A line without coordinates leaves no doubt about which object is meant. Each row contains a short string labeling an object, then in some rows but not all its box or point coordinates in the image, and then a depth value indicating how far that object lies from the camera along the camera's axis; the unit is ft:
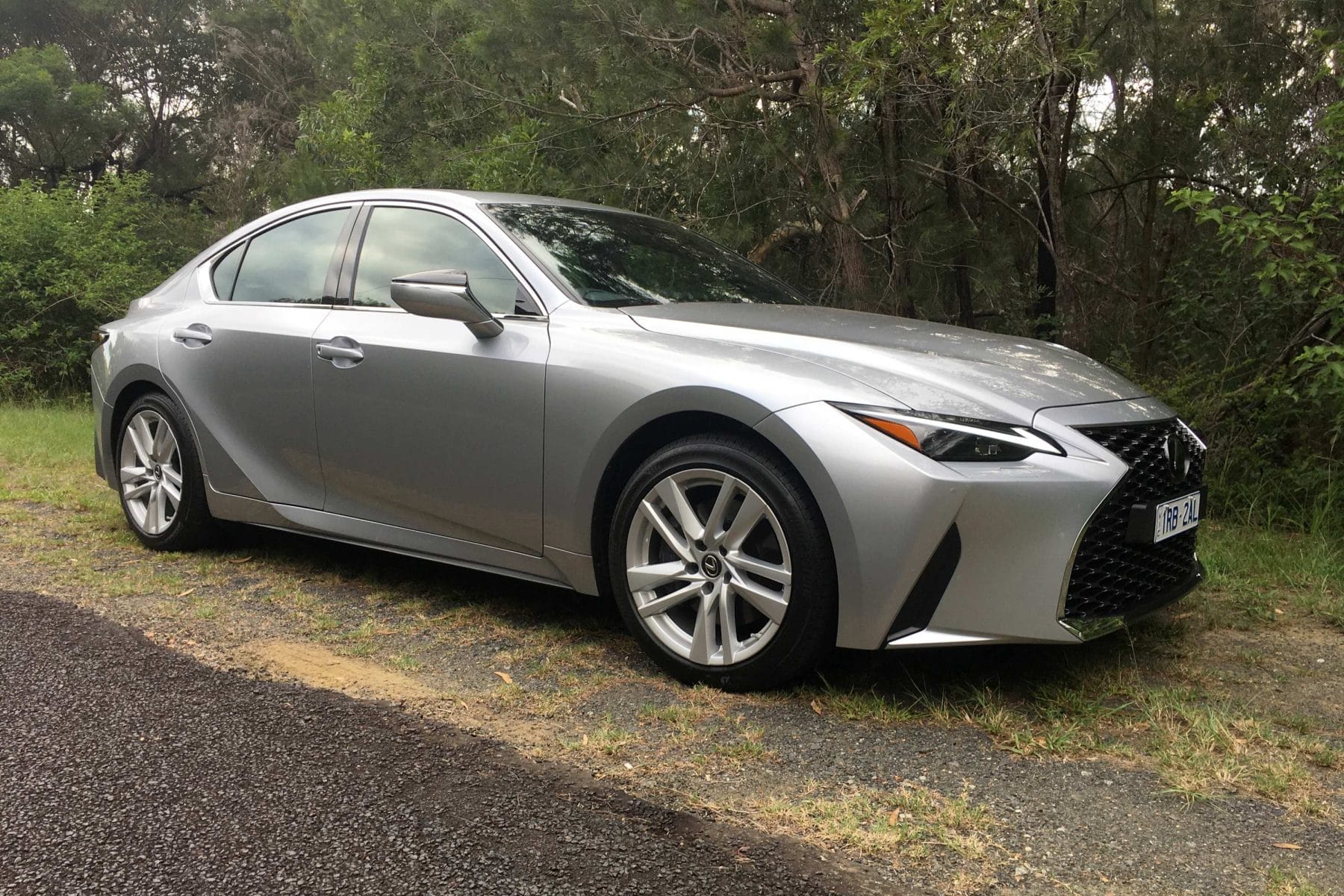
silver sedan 10.13
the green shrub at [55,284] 42.83
